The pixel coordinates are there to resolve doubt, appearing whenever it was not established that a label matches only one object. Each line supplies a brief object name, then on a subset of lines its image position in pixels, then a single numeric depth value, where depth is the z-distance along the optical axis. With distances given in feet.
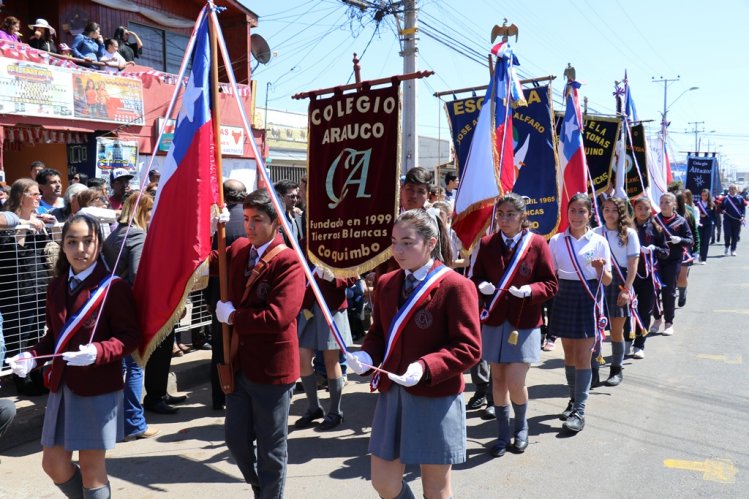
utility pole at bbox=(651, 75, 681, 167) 45.55
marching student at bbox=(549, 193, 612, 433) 17.99
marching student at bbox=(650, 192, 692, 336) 29.50
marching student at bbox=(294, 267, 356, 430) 18.22
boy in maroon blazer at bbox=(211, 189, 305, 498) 12.12
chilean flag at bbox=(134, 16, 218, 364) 11.84
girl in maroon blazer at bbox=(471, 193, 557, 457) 15.84
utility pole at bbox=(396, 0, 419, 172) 50.37
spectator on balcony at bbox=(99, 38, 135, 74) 43.73
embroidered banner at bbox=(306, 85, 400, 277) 15.99
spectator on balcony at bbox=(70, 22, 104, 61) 42.65
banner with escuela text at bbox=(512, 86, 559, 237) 23.11
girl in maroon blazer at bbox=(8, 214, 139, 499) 10.93
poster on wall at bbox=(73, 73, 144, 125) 41.98
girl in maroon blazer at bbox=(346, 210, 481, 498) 10.28
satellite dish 59.67
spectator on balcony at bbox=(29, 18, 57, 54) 40.15
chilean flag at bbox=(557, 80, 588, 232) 25.59
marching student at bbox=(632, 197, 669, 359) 26.18
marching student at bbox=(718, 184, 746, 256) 63.49
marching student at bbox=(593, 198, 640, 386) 21.07
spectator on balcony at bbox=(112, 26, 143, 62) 46.44
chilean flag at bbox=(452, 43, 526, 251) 18.89
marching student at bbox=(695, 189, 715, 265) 60.39
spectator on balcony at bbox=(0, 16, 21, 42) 37.86
